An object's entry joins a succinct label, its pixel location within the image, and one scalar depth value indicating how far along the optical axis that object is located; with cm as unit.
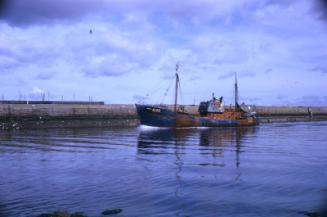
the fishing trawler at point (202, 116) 5525
